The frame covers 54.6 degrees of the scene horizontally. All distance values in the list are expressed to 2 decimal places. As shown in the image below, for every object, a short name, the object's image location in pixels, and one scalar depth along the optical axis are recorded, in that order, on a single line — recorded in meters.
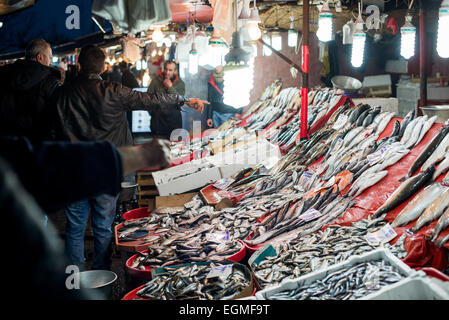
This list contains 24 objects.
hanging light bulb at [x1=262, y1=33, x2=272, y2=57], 11.84
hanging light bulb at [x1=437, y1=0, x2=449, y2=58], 4.88
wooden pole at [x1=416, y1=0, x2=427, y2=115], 6.44
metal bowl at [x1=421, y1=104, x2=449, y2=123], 5.04
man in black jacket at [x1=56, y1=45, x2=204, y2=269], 4.19
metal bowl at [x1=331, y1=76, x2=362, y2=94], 9.48
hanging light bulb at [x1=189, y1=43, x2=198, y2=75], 7.70
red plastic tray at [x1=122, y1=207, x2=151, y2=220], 5.23
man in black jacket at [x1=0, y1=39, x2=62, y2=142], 4.16
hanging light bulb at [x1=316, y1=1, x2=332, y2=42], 5.93
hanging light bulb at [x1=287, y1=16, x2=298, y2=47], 9.63
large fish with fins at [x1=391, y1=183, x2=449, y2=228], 3.52
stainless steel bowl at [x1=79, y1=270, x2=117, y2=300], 3.51
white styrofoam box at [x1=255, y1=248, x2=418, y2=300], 2.76
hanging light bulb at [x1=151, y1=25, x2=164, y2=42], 8.65
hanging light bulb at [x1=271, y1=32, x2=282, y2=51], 11.16
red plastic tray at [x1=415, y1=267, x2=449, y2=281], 2.58
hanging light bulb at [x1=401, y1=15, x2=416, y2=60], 6.16
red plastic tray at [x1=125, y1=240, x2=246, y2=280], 3.58
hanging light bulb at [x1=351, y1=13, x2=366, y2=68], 6.51
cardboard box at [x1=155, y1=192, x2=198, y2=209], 5.37
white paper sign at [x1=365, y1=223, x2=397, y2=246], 3.43
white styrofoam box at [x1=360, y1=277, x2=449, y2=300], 2.47
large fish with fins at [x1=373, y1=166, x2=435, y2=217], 3.85
